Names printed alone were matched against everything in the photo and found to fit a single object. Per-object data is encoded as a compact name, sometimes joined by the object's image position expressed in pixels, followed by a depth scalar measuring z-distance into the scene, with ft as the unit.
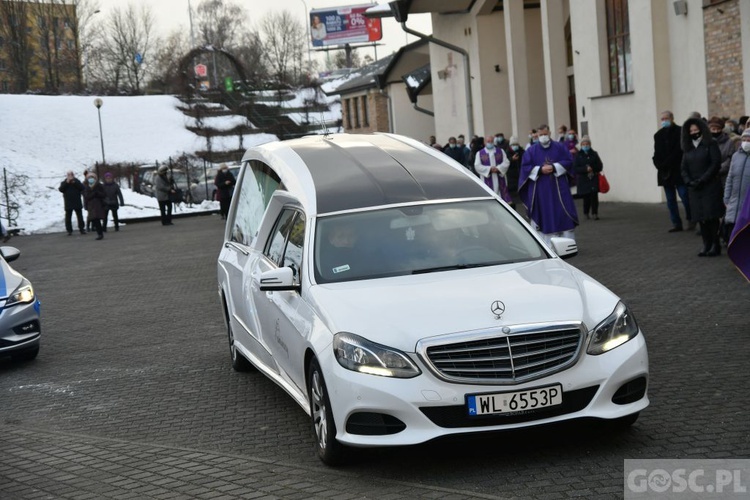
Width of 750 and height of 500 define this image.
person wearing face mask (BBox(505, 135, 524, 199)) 92.02
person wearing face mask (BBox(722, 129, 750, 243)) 41.96
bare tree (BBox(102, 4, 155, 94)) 341.62
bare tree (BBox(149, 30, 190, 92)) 285.84
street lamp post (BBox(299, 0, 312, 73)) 420.77
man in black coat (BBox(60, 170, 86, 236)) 115.24
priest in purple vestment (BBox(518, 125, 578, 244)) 53.88
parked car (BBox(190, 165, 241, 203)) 165.17
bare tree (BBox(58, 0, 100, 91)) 323.16
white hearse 19.88
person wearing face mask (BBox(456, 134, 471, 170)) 99.90
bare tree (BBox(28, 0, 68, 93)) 313.12
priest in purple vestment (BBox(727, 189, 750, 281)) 32.12
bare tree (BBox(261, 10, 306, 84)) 425.69
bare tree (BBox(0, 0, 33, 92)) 292.40
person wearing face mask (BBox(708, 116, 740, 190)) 50.75
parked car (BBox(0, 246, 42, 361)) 36.22
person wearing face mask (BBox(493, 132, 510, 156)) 96.06
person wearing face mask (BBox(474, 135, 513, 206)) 69.15
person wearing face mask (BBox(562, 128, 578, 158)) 85.15
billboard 417.69
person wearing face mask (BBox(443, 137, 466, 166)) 99.53
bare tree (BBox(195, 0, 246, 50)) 459.73
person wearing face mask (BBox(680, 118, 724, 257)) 49.73
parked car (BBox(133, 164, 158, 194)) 179.72
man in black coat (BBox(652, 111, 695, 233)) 60.64
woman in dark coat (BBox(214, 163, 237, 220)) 118.52
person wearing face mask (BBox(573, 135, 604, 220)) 75.97
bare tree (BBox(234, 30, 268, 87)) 396.16
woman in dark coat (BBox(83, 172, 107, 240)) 107.86
